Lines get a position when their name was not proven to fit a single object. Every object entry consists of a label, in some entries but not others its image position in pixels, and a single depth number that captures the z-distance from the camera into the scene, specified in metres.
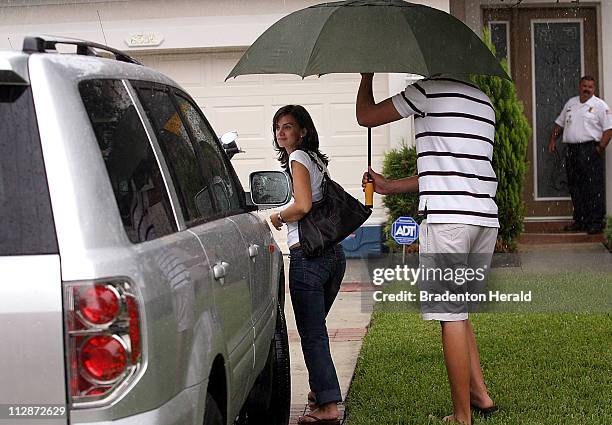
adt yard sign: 11.23
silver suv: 2.85
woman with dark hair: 5.75
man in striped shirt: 5.31
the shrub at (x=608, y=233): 12.05
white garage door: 12.58
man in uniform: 12.51
